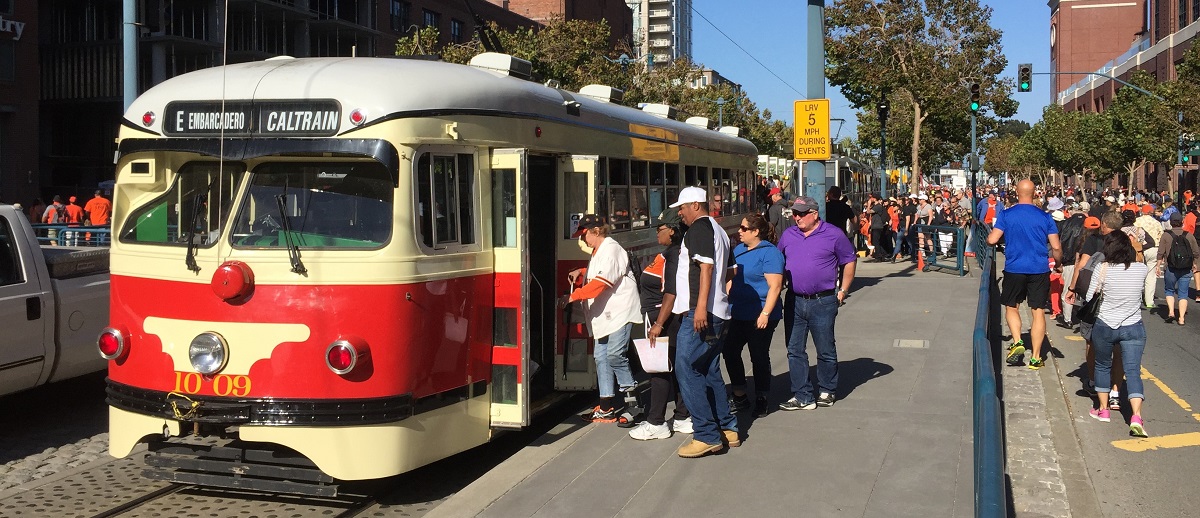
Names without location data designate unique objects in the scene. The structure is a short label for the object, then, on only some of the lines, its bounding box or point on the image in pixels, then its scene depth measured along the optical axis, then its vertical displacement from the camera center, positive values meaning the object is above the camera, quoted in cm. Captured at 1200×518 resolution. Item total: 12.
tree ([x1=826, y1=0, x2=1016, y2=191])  3509 +553
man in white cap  735 -62
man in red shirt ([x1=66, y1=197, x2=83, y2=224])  2223 +28
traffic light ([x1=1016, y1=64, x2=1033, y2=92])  3109 +413
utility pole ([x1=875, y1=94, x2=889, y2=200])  3237 +286
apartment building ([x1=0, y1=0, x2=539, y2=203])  3556 +575
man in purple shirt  881 -51
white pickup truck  866 -66
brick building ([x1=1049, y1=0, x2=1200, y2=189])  7281 +1732
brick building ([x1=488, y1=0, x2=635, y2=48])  7638 +1513
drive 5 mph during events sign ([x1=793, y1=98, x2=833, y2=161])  1528 +130
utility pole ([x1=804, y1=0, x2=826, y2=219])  1532 +217
